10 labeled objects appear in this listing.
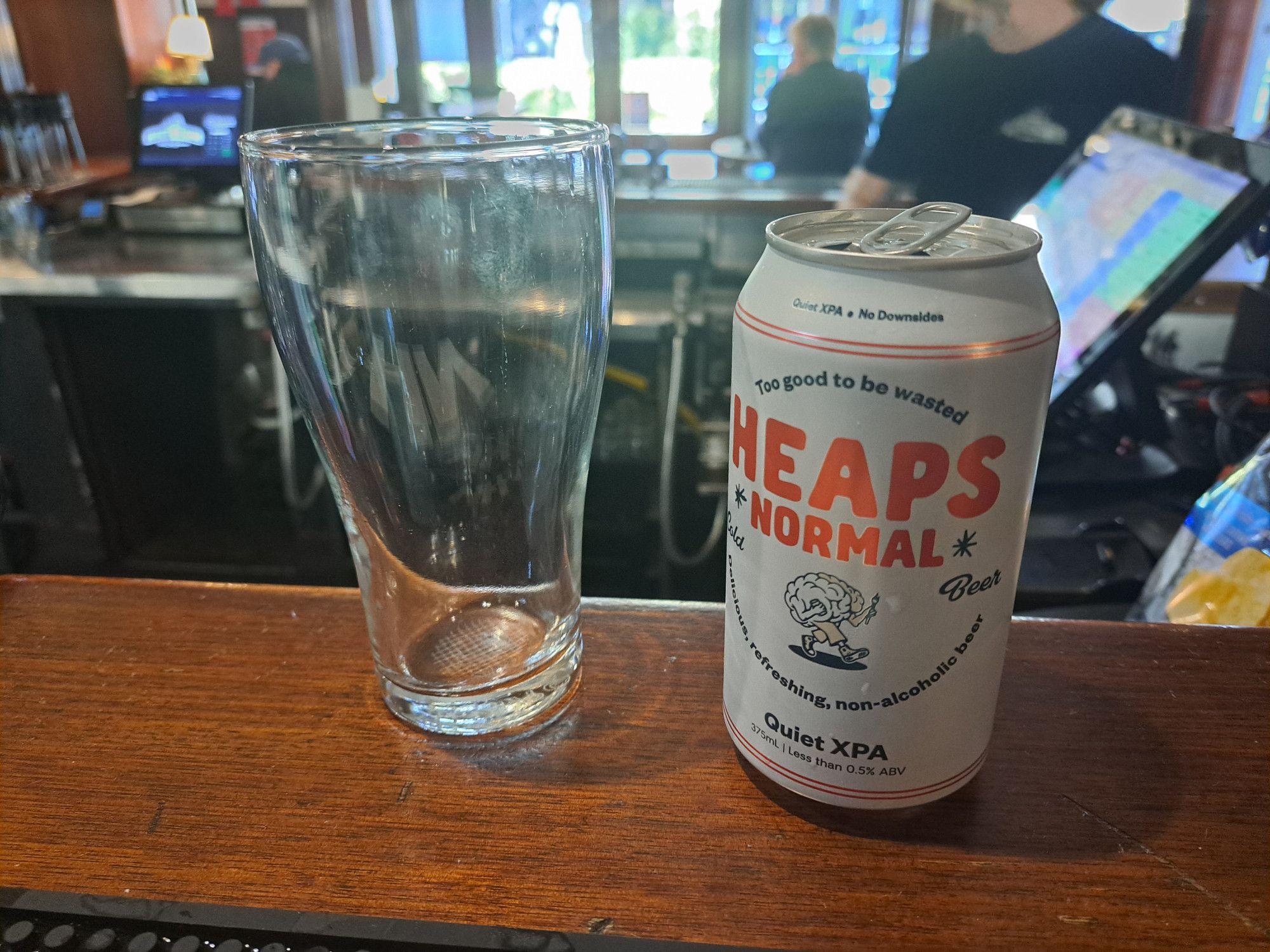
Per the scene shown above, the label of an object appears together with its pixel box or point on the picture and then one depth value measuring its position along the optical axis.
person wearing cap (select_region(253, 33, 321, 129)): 2.14
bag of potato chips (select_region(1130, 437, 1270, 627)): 0.50
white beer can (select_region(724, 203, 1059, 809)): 0.28
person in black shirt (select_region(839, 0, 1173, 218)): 1.09
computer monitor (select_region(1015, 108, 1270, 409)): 0.77
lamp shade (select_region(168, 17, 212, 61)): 2.59
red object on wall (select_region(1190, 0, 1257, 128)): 1.43
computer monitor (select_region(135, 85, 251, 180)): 1.92
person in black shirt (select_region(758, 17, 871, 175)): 1.89
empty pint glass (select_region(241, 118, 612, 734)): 0.33
